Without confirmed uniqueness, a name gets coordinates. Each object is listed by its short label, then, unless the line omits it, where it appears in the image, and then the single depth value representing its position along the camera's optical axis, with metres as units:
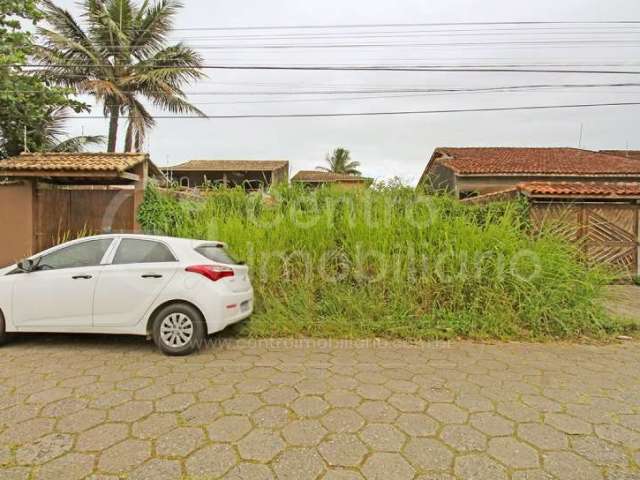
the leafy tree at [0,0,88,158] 7.92
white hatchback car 4.07
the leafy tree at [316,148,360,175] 34.69
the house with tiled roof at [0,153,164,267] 6.89
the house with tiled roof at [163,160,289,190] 21.19
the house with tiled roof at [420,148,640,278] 8.57
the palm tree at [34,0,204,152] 14.05
